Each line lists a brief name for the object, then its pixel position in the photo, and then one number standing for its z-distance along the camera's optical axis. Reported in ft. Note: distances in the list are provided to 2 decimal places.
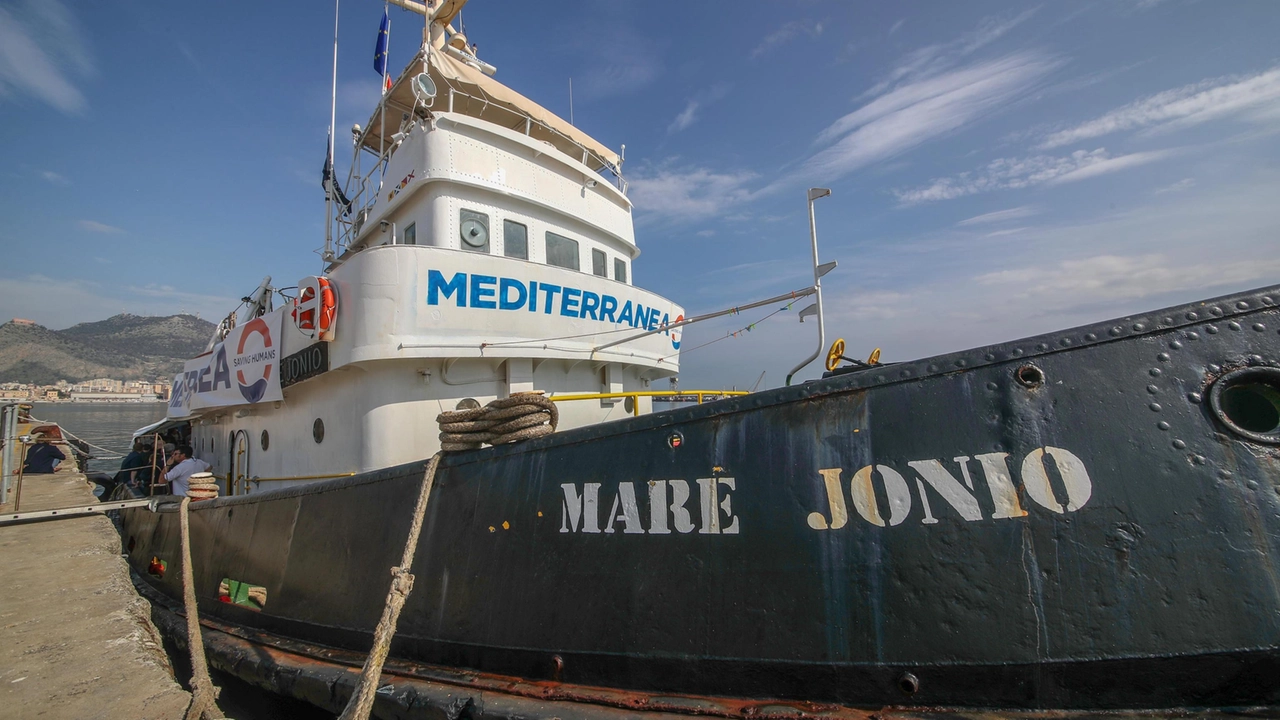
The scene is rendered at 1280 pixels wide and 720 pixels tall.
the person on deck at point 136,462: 36.47
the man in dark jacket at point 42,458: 36.40
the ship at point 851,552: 6.14
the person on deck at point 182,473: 23.49
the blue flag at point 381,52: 33.71
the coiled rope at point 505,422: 10.68
